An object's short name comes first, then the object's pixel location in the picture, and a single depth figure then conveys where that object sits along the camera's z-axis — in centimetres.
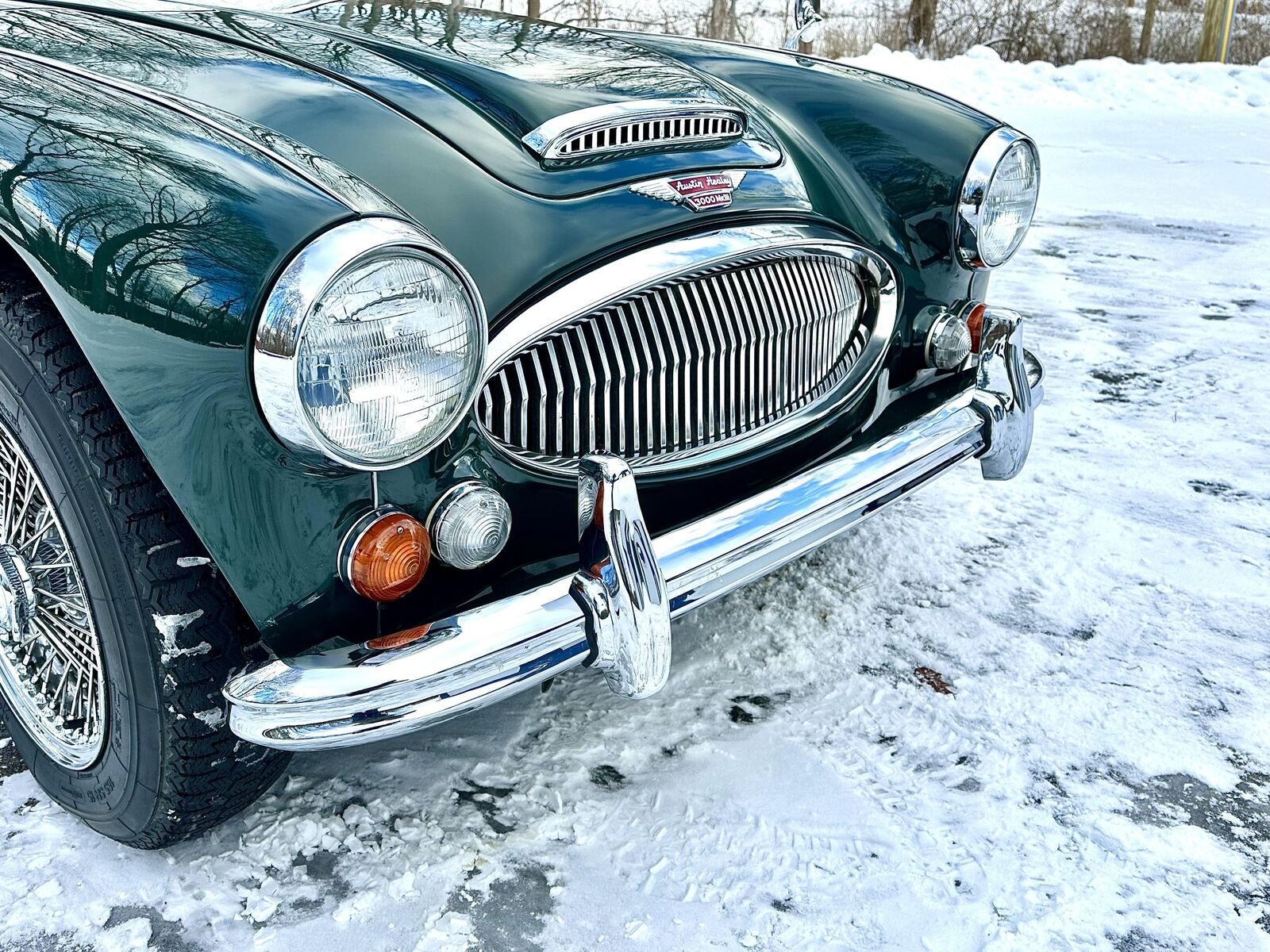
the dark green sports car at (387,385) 137
